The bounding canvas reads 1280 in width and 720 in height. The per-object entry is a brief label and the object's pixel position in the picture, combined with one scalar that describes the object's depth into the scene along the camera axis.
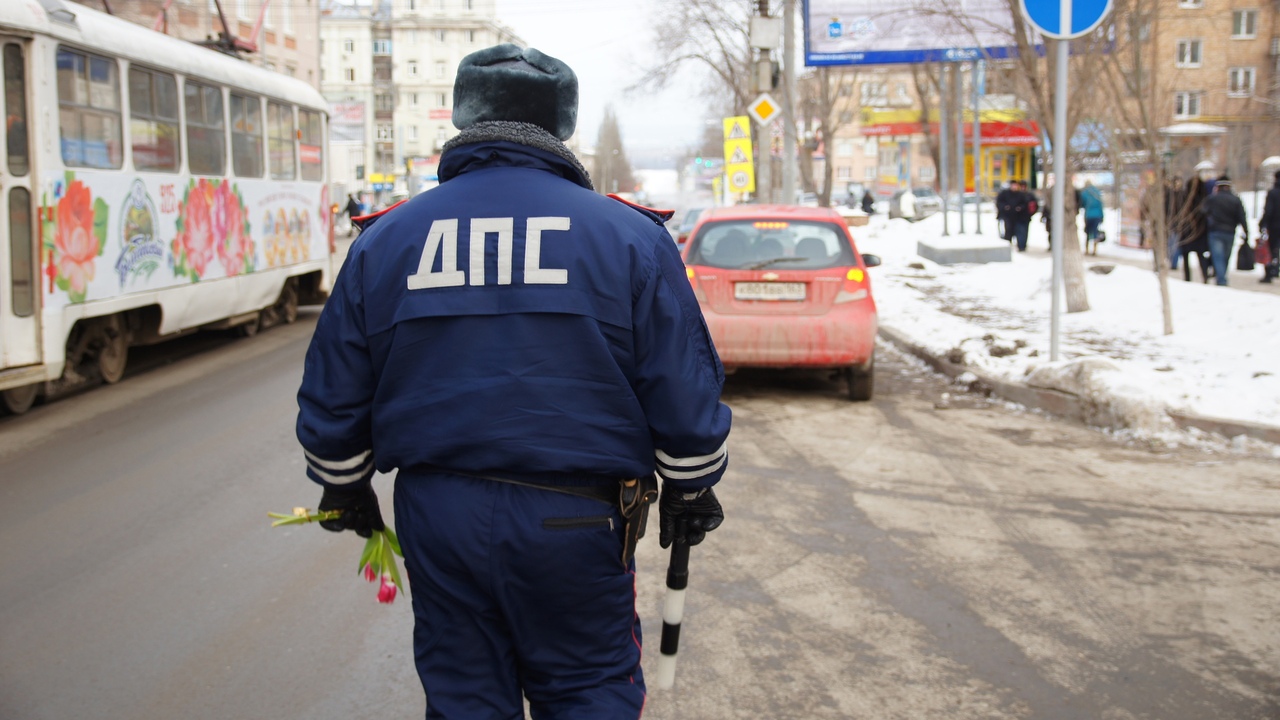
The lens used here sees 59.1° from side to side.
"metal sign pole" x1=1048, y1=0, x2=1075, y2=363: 9.26
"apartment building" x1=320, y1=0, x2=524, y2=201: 99.56
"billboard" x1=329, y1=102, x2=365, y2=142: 57.72
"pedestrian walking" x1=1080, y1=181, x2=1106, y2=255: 23.30
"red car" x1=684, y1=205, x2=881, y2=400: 8.91
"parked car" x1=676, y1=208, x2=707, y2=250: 27.70
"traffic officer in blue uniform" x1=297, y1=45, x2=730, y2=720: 2.24
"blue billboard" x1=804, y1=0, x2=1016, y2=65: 24.33
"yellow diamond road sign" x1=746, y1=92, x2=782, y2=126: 20.56
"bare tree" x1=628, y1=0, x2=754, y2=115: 42.81
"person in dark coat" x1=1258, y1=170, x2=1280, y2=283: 16.10
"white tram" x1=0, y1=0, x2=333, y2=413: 8.45
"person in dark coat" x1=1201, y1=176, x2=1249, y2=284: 15.78
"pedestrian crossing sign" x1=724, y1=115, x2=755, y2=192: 26.91
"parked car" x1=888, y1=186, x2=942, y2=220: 48.12
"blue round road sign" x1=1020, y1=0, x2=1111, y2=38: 8.79
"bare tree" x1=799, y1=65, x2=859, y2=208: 45.01
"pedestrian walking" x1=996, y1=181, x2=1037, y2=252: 25.39
